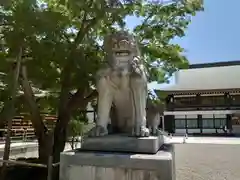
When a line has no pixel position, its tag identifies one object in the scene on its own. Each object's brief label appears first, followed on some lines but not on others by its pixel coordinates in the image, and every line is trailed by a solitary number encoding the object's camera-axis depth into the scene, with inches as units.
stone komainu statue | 90.9
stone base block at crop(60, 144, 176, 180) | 77.1
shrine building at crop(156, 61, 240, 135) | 853.2
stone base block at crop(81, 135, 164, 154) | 83.9
